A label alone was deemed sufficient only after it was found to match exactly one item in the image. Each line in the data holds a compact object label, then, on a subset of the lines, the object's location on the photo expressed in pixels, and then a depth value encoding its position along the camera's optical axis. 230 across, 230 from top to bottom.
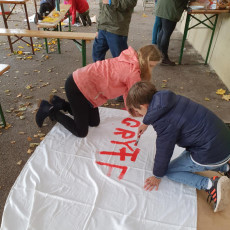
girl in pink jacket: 2.03
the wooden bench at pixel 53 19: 3.92
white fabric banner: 1.72
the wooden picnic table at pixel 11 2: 4.12
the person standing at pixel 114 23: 2.86
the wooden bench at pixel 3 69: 2.39
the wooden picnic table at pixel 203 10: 3.70
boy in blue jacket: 1.58
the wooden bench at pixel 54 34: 3.32
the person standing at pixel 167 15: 3.78
